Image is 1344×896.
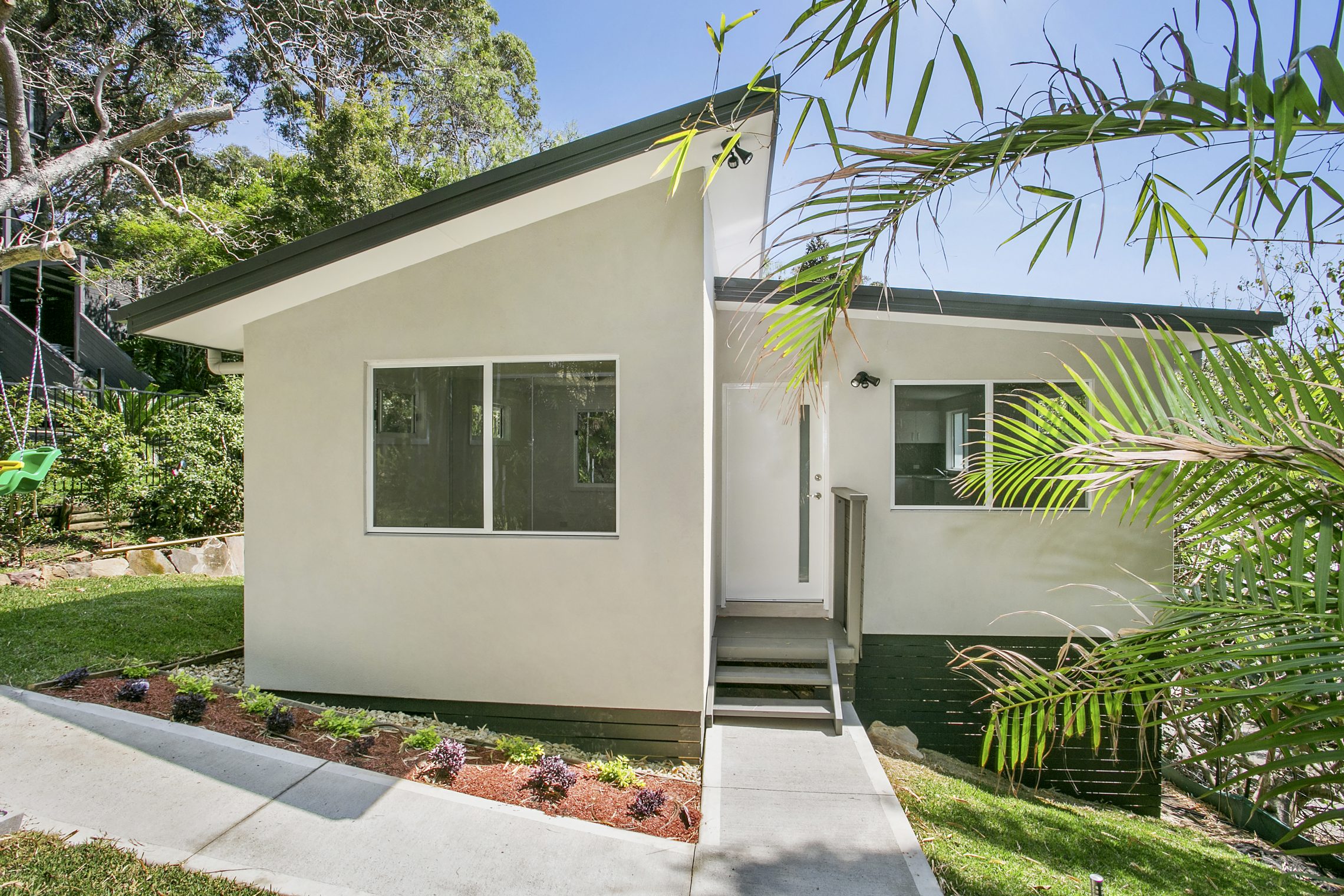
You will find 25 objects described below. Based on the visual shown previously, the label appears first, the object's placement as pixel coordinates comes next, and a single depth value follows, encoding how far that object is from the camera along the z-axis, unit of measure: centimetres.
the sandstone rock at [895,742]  570
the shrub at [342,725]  419
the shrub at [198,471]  934
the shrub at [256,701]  437
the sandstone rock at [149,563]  863
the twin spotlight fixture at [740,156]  449
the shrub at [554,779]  373
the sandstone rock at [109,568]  825
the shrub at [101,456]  857
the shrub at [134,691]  443
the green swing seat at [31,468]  504
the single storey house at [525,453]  457
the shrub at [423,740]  412
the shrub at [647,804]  361
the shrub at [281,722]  414
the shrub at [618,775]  393
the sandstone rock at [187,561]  905
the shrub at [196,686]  450
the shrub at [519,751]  413
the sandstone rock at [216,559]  942
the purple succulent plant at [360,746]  401
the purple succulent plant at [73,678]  463
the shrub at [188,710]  420
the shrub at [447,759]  383
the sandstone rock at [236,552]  979
